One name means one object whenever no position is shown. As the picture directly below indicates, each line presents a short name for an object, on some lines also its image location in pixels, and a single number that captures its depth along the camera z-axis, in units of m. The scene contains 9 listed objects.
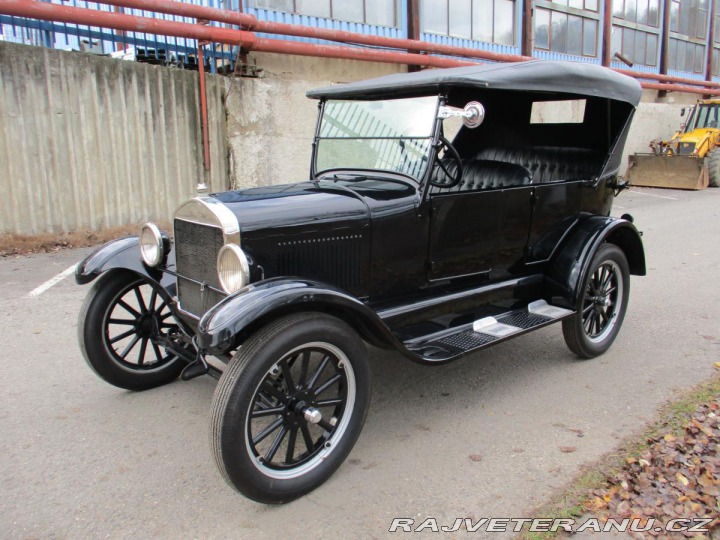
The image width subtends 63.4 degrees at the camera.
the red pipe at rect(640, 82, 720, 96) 17.81
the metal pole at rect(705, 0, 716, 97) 22.05
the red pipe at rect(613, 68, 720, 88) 17.14
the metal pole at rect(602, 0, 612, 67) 17.73
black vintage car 2.64
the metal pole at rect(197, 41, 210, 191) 8.70
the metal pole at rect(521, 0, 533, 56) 15.27
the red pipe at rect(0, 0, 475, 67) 7.22
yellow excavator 14.55
